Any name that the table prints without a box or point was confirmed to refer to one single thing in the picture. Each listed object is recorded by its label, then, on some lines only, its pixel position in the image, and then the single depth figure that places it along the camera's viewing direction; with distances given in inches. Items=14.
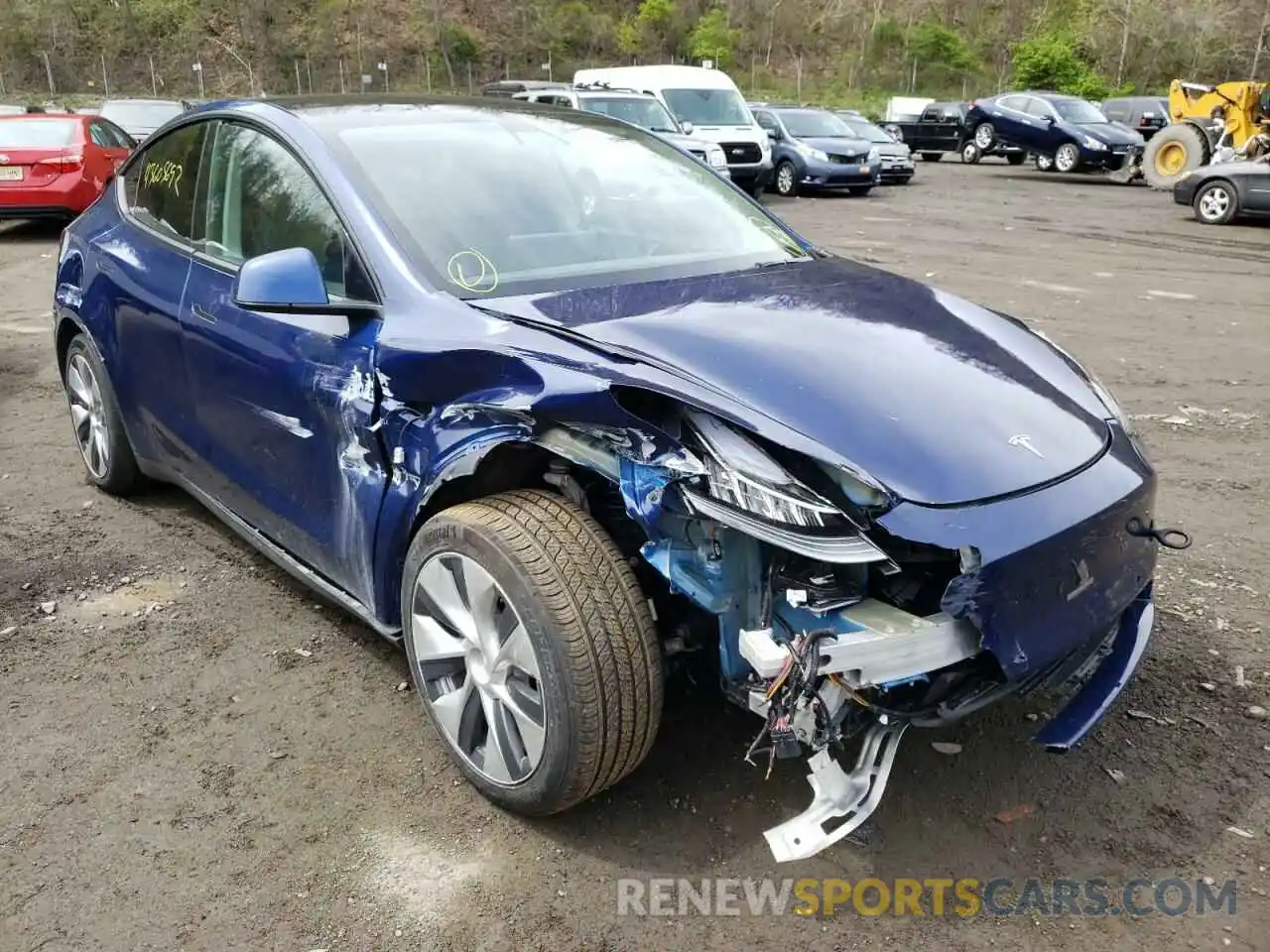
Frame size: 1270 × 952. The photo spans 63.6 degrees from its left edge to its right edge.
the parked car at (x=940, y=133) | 1083.3
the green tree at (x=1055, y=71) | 1892.2
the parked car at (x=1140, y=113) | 1021.8
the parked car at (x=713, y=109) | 670.5
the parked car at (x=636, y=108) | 595.5
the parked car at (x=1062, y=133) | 858.1
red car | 477.1
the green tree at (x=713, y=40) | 2687.0
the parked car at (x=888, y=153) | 816.9
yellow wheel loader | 703.1
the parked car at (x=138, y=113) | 689.6
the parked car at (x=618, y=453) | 81.1
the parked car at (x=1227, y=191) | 538.0
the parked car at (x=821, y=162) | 731.4
